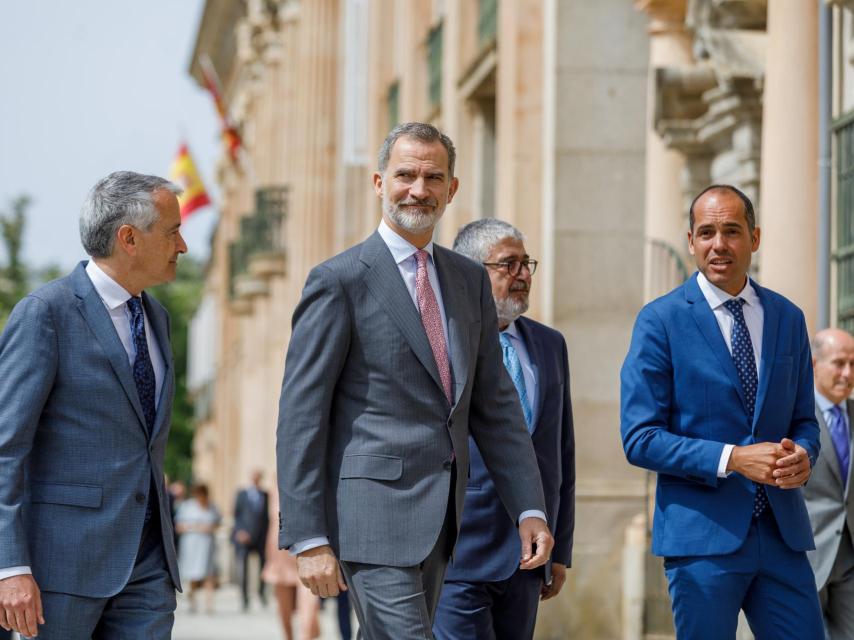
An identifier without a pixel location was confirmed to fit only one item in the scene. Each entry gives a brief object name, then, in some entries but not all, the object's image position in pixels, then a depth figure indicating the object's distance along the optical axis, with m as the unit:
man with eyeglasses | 7.26
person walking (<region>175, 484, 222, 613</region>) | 26.78
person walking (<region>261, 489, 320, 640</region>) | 16.59
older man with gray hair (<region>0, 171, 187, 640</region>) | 5.97
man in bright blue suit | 6.30
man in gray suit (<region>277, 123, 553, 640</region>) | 5.88
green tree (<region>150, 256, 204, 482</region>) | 89.44
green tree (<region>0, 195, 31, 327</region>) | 64.56
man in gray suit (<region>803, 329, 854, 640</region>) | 8.52
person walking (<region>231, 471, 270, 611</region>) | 27.20
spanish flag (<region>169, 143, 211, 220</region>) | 44.50
